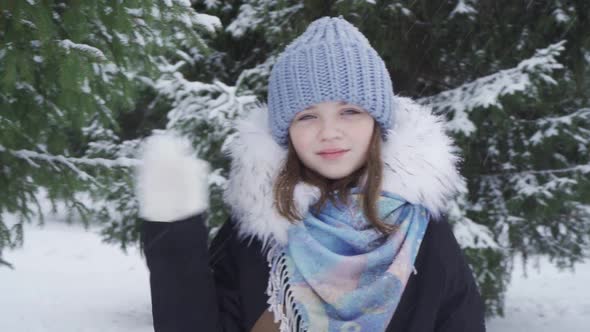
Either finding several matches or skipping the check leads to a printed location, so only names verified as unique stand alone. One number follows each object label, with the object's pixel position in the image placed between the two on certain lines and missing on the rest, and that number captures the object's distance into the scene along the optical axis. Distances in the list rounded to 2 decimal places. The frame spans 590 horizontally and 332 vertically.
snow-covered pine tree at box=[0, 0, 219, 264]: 3.05
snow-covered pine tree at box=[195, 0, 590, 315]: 5.39
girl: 1.87
